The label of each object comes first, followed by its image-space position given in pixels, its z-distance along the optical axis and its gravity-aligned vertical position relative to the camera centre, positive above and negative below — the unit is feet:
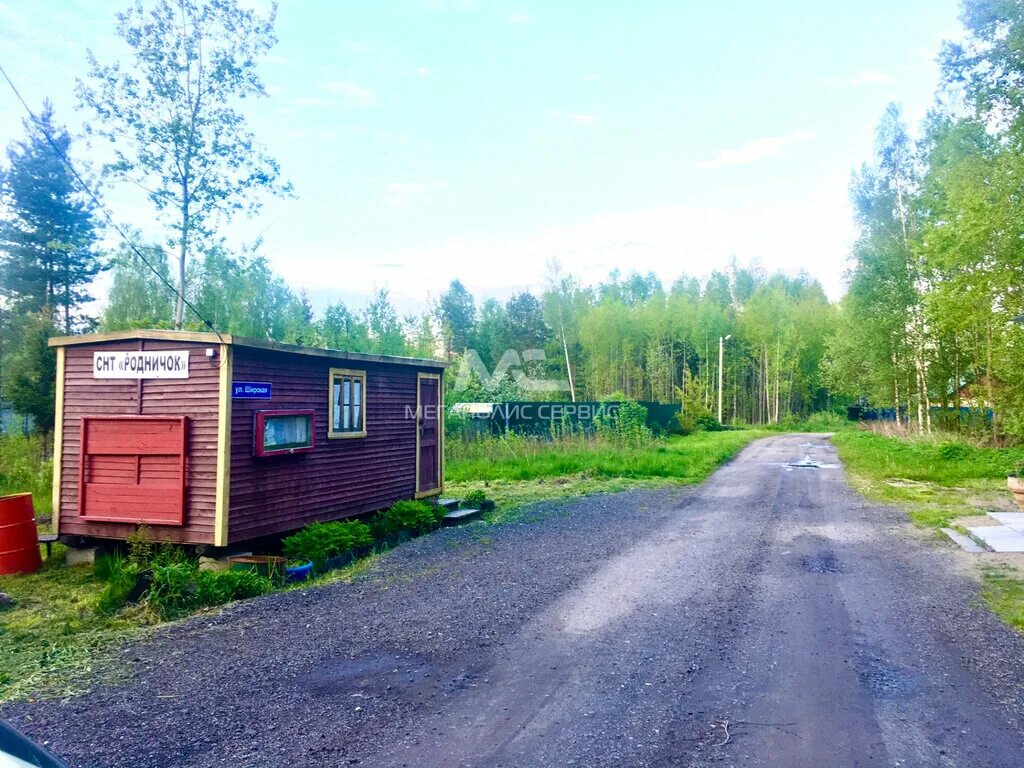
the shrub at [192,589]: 19.62 -5.09
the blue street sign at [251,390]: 23.70 +0.92
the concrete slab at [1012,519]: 28.58 -4.59
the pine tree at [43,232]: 70.95 +19.40
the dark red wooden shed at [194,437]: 23.30 -0.73
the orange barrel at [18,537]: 24.47 -4.29
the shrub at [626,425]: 63.00 -0.90
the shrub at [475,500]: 35.70 -4.39
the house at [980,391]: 60.03 +2.22
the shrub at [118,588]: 19.39 -4.93
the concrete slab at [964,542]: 25.53 -4.89
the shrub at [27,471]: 37.58 -3.25
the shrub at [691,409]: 96.28 +0.92
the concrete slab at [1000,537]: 24.95 -4.70
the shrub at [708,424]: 105.19 -1.38
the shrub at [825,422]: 136.18 -1.43
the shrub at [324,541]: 24.56 -4.61
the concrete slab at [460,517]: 32.50 -4.80
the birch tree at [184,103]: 46.57 +21.57
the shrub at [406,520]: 29.71 -4.55
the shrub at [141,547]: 22.94 -4.36
